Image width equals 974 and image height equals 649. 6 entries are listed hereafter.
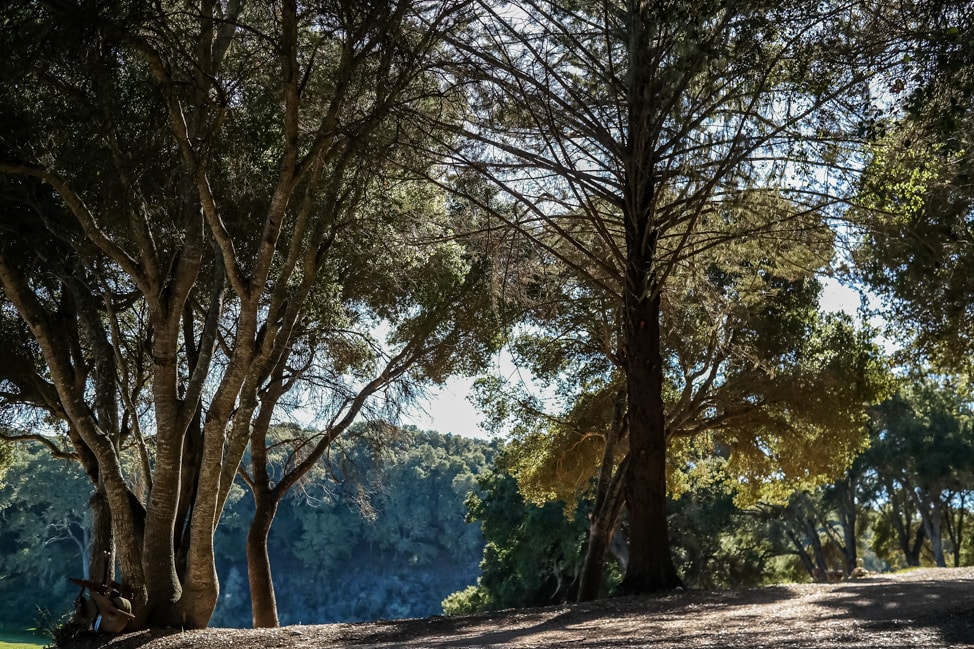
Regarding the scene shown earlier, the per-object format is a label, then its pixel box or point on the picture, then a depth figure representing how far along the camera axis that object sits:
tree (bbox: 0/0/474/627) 7.67
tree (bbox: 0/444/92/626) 46.03
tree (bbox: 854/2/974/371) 7.04
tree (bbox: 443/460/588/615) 27.25
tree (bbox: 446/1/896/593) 8.13
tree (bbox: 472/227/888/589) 15.59
